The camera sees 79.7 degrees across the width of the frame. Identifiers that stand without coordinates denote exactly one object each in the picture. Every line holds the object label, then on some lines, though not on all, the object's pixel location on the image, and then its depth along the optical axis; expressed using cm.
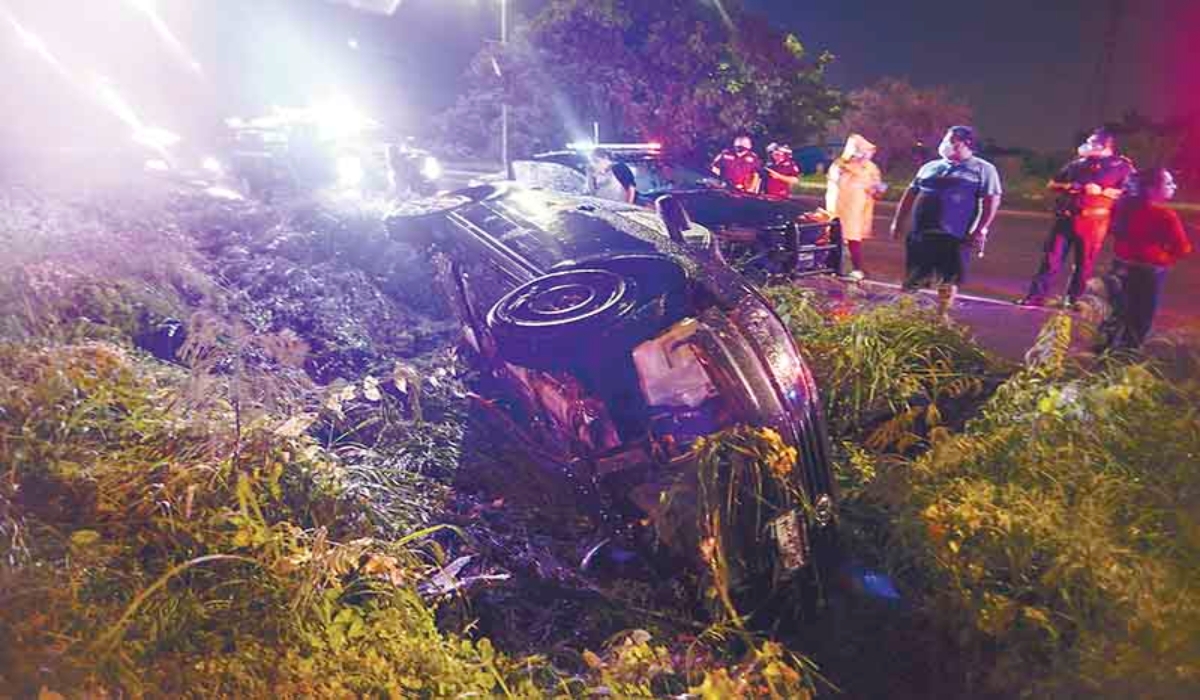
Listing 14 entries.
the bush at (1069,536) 226
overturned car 284
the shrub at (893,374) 402
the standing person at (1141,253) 478
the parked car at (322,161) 1183
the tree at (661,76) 1584
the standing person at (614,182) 743
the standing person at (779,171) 948
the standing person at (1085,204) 589
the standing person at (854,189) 782
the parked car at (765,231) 625
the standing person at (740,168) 899
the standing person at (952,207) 547
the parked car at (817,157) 2076
